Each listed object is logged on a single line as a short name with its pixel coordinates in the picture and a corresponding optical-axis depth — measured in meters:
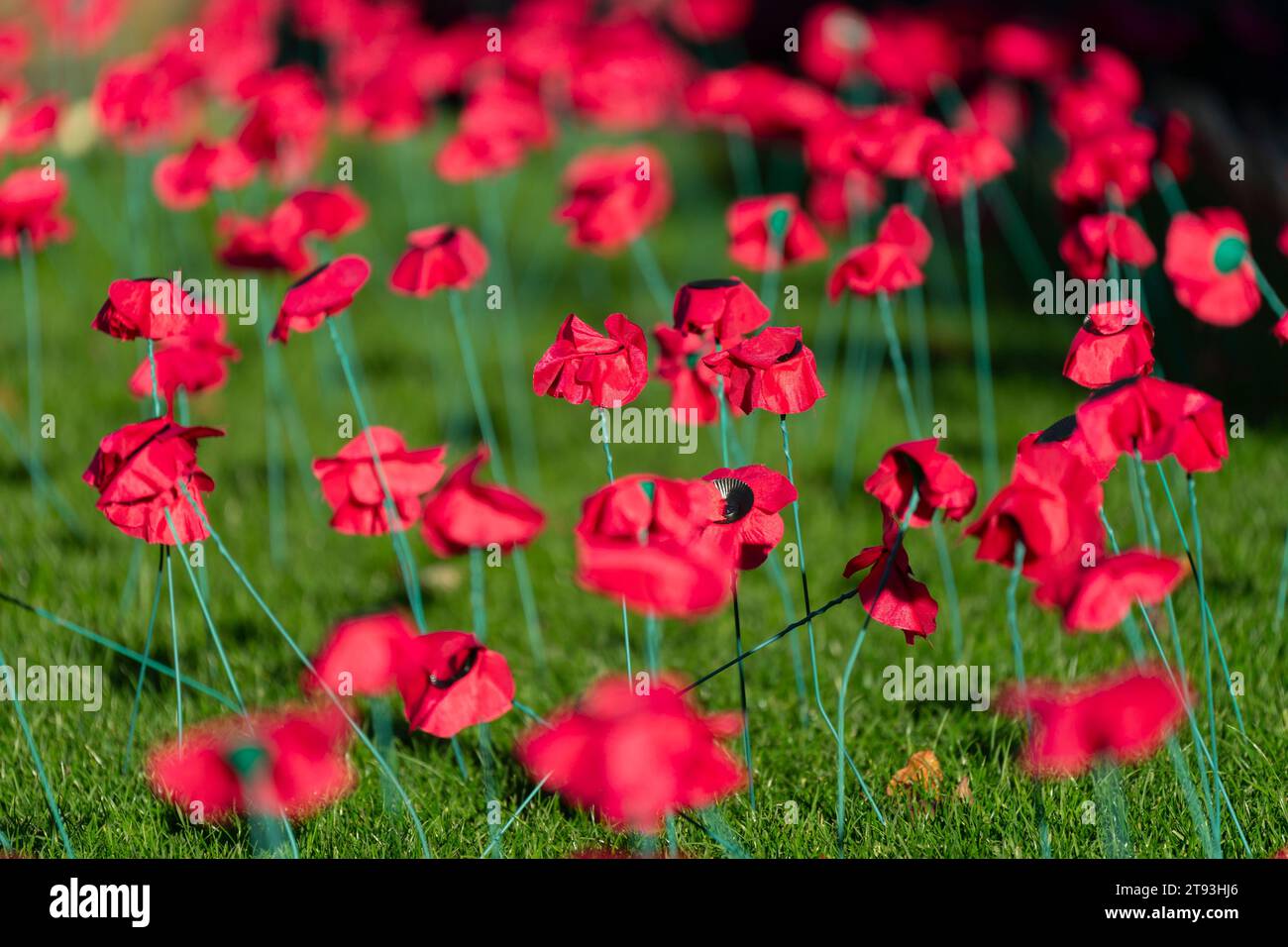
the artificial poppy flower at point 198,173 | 3.85
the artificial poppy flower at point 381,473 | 3.36
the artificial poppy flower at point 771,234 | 3.63
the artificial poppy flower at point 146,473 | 3.25
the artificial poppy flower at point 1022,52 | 4.65
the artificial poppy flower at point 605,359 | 3.27
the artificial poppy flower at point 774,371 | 3.28
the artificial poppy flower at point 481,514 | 3.17
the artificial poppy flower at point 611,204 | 3.72
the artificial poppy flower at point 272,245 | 3.65
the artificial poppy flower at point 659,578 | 3.07
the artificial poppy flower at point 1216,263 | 3.51
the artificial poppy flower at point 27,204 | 3.69
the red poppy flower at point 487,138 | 4.06
